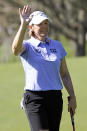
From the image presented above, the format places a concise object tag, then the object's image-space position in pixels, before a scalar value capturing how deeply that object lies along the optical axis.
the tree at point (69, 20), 68.94
